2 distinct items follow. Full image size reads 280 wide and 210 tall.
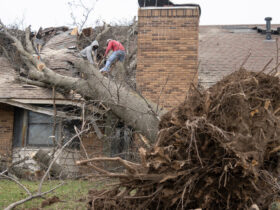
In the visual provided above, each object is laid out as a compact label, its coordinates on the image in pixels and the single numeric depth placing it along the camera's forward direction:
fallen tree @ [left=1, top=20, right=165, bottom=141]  7.73
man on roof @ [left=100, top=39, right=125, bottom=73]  11.99
